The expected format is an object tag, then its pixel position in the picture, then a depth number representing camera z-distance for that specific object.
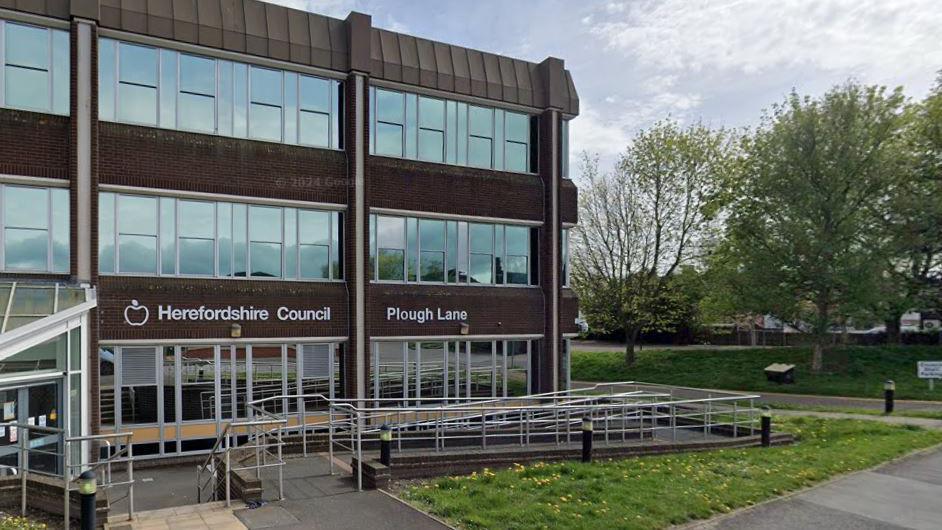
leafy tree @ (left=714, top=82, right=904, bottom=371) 28.45
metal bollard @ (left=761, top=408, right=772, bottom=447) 15.79
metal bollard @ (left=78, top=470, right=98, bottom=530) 7.23
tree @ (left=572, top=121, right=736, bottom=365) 34.59
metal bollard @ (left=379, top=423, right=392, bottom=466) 11.08
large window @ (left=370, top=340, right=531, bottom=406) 18.11
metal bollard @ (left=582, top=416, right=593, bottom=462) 12.68
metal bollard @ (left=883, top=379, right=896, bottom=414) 20.64
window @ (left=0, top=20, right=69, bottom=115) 13.95
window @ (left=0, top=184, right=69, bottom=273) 13.85
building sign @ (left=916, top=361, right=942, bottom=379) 24.83
